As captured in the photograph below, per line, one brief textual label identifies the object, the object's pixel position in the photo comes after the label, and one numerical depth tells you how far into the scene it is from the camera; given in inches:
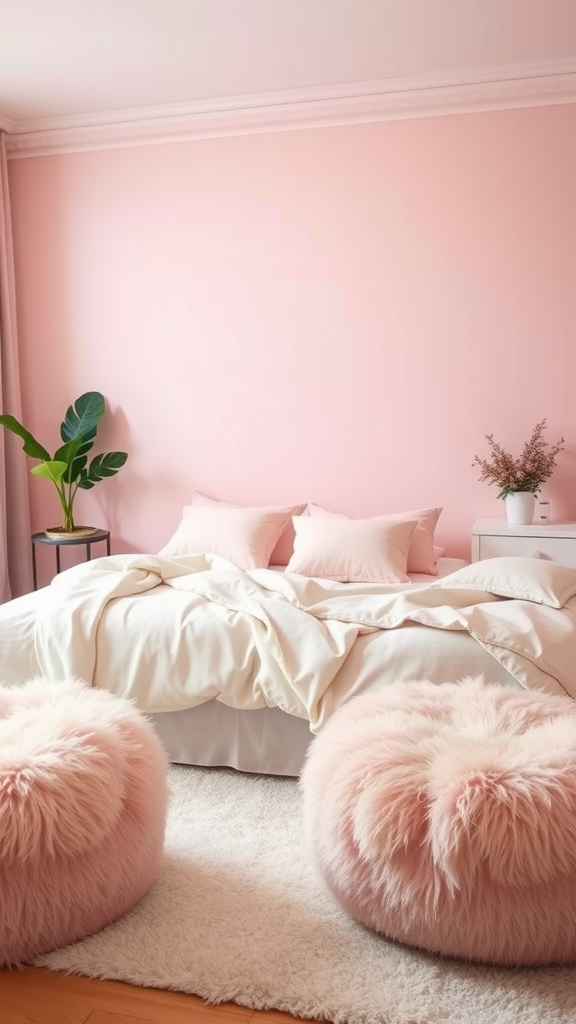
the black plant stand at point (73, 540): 186.2
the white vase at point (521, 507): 168.1
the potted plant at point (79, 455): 190.5
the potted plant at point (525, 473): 168.6
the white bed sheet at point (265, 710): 107.9
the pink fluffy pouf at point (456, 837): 70.2
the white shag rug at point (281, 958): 71.1
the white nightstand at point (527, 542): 161.2
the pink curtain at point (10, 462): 196.9
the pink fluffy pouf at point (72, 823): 74.2
